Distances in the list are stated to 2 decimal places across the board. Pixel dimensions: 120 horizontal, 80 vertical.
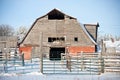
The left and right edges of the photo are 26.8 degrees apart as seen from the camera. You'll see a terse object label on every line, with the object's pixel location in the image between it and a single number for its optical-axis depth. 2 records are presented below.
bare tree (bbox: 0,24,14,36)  92.39
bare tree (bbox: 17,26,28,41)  93.84
